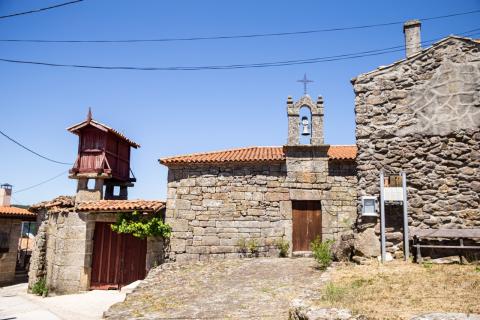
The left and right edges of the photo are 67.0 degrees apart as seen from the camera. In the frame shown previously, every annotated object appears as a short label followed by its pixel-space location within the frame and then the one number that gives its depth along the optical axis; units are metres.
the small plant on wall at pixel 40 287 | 13.23
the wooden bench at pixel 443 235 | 7.38
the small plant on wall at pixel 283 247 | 11.98
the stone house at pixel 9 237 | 16.73
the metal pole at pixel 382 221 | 8.24
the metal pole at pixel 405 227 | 8.04
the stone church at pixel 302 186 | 8.38
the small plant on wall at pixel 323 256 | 9.23
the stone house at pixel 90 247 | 12.56
